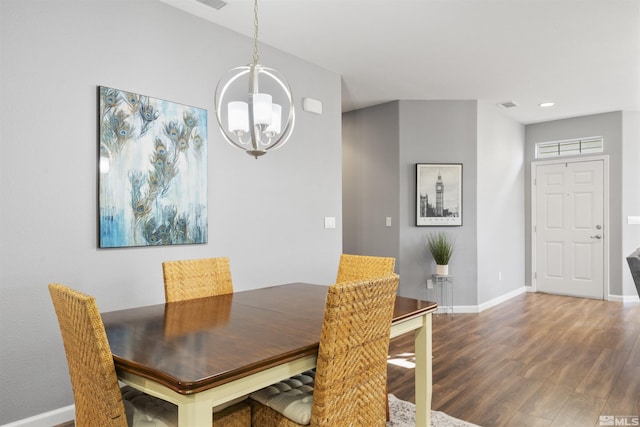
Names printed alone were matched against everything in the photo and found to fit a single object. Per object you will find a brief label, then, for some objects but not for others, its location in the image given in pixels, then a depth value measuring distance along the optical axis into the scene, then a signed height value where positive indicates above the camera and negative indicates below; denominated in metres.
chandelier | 1.88 +0.46
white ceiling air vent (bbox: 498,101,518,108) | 5.28 +1.44
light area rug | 2.31 -1.17
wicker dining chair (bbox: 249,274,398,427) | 1.43 -0.57
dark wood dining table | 1.18 -0.45
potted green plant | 4.85 -0.41
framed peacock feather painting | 2.52 +0.30
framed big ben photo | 5.11 +0.30
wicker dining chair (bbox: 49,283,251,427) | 1.27 -0.53
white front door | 5.83 -0.19
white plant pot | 4.83 -0.64
